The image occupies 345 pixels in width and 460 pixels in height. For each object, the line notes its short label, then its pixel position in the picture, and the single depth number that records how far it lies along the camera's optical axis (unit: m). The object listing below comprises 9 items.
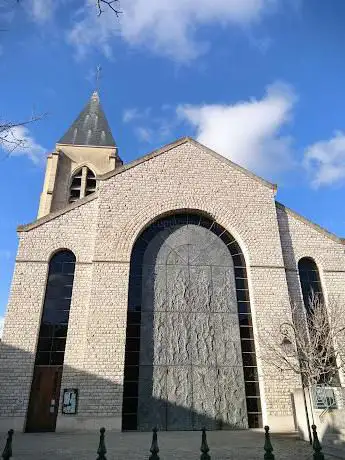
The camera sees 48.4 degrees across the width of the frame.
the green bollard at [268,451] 5.95
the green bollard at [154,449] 5.48
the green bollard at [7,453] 5.24
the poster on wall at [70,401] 11.46
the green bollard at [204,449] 5.41
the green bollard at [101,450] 5.32
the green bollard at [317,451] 5.51
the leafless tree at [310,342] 11.20
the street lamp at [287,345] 11.37
